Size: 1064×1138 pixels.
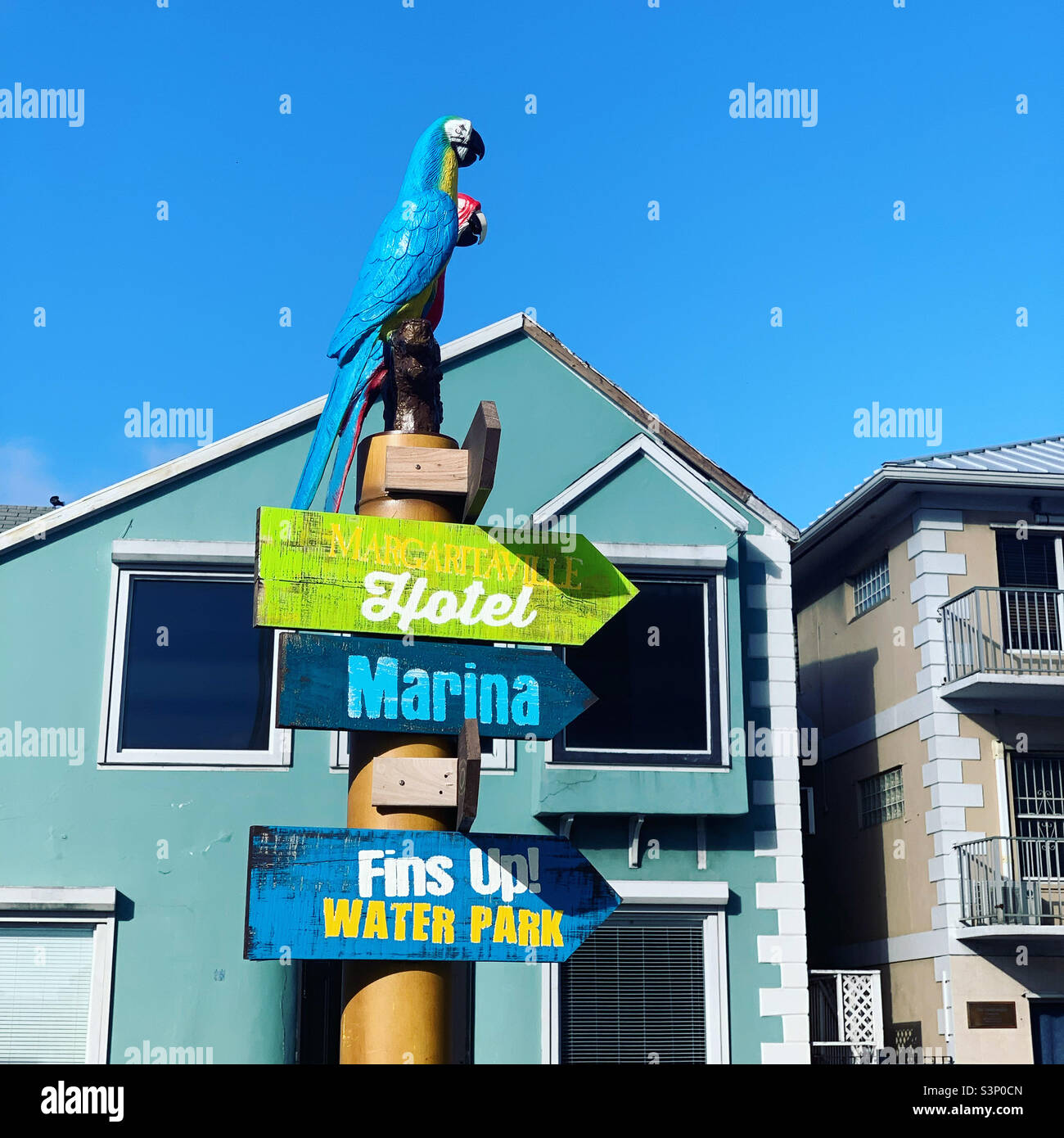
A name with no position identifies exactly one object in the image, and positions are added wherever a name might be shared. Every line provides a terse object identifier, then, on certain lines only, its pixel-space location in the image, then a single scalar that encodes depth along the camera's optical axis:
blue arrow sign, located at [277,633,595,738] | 5.20
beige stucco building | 16.30
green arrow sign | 5.26
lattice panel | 15.03
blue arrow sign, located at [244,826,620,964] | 4.92
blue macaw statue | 7.13
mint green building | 12.56
